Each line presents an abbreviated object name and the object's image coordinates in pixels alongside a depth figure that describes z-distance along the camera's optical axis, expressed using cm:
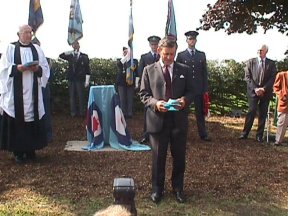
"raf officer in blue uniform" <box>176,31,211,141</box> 955
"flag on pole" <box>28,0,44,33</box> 995
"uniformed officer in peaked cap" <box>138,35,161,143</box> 969
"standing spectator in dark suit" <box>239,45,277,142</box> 990
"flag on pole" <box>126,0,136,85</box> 1176
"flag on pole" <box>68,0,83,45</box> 1213
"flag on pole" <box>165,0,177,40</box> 1094
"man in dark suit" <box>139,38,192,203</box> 569
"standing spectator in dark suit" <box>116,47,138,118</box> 1324
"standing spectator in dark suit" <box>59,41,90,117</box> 1317
